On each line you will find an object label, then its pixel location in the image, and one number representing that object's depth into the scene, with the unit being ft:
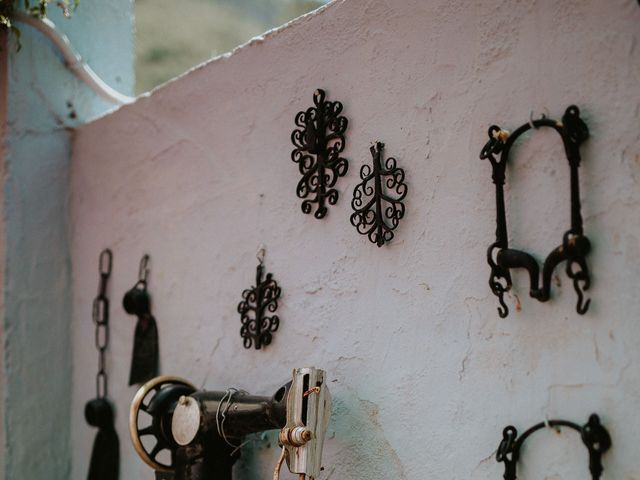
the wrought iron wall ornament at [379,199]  6.77
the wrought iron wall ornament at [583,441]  5.22
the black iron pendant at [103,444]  9.98
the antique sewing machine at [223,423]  6.35
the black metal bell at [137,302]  9.62
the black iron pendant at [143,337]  9.54
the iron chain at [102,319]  10.41
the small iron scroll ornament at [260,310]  7.88
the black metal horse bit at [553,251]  5.38
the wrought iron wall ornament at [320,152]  7.36
